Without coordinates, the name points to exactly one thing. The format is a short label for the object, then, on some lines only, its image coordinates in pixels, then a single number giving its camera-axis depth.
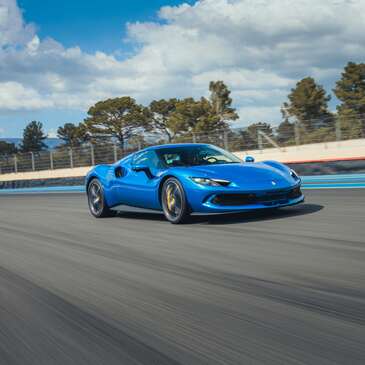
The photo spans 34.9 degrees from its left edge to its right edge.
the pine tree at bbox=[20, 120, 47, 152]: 86.50
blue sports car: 6.71
